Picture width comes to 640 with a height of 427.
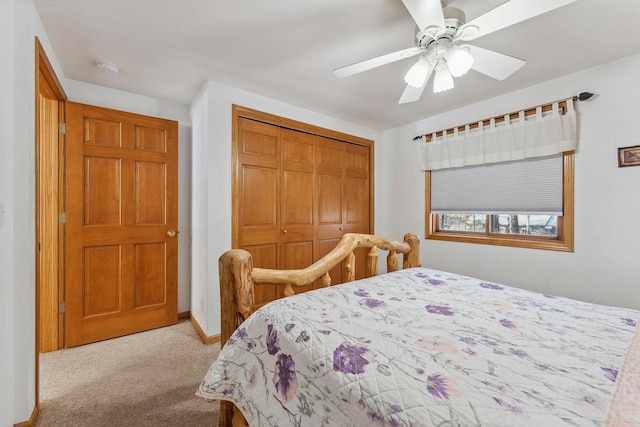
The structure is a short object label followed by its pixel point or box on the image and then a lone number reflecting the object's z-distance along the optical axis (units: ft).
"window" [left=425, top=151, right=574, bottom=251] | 7.70
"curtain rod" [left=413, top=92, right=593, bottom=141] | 7.22
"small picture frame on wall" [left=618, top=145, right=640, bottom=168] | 6.59
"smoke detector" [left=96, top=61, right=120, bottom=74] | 6.90
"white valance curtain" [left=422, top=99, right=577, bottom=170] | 7.61
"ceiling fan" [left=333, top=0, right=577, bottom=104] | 3.76
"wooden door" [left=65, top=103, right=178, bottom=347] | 7.52
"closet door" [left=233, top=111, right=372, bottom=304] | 8.68
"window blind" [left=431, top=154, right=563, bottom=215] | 8.00
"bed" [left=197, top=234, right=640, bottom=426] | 2.08
